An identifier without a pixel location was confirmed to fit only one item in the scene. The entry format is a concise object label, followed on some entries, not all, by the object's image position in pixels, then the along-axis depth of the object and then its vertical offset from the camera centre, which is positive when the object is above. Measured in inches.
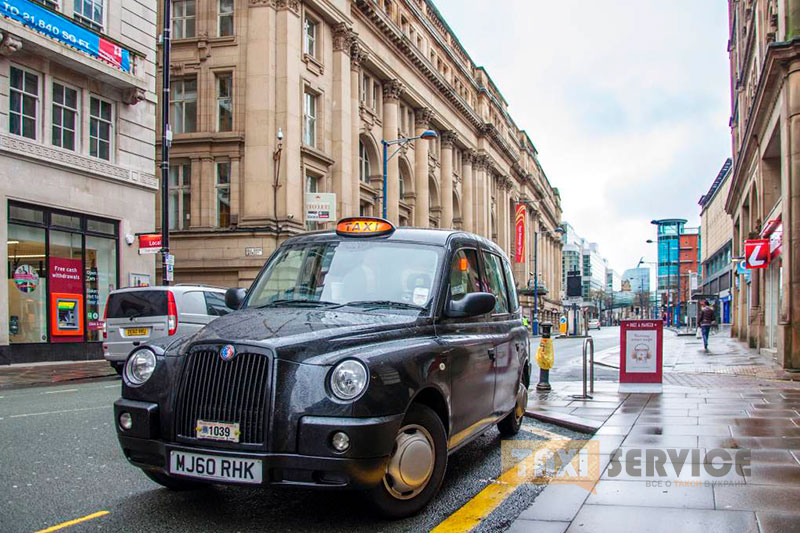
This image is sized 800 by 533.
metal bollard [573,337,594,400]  415.1 -51.0
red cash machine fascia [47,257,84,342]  812.0 -20.7
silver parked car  584.4 -28.8
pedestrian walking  1074.1 -58.6
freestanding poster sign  465.7 -48.4
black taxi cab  160.2 -23.9
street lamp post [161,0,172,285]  768.9 +143.4
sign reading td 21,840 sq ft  749.9 +279.7
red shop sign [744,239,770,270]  827.4 +29.3
